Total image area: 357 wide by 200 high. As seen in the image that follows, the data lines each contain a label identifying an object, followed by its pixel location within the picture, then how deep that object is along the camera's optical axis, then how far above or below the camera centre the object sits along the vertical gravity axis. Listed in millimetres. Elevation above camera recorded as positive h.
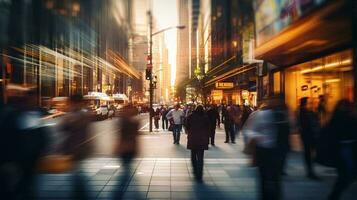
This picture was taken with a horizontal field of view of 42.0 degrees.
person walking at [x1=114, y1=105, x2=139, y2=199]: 7840 -740
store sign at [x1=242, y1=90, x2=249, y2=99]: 41969 +499
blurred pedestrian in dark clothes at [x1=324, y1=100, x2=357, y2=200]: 6367 -616
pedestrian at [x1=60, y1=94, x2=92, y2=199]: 6496 -574
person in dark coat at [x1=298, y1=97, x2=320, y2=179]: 9859 -584
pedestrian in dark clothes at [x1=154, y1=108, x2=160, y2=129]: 28781 -1258
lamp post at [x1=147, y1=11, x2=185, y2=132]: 25984 +1961
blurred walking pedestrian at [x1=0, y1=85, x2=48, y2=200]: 5719 -531
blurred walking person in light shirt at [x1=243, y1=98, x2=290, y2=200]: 6094 -589
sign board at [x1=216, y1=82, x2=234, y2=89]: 38688 +1218
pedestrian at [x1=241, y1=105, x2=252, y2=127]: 20156 -636
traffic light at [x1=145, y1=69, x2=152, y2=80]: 25734 +1439
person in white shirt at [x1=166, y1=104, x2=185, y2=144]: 17578 -917
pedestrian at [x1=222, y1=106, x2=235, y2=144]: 17661 -934
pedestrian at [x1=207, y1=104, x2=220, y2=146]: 16562 -731
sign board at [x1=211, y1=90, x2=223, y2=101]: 55856 +585
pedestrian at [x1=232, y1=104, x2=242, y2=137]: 18289 -657
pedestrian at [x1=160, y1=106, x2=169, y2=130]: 28661 -991
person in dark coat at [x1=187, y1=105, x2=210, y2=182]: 9238 -751
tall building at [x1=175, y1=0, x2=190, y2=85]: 183162 +22005
